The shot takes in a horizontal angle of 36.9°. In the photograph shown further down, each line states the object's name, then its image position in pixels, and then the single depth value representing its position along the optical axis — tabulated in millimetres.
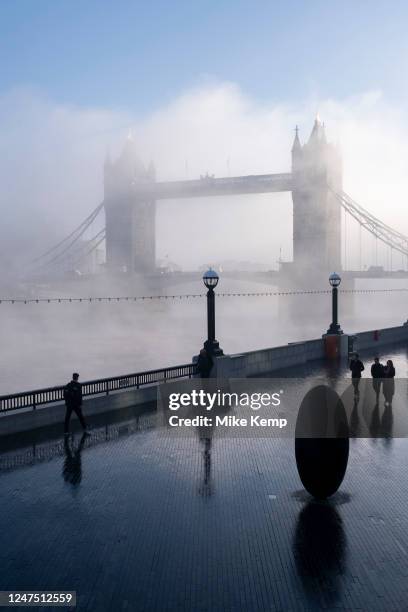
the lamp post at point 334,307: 26394
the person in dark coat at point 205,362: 17078
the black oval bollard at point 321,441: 8695
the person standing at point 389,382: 15547
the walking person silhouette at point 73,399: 12742
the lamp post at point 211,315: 18297
